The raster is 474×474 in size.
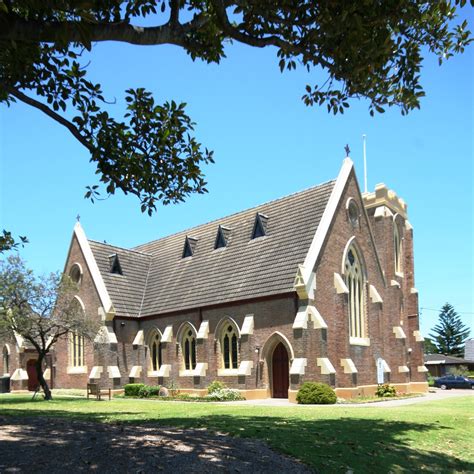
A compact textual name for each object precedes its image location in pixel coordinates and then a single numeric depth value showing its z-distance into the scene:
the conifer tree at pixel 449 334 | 99.12
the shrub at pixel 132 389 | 33.91
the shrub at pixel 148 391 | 33.25
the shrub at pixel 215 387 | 30.73
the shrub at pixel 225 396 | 29.02
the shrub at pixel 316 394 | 25.61
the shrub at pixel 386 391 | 31.47
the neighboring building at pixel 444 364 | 70.25
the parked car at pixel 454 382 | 49.31
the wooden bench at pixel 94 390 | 30.14
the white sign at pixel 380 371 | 32.97
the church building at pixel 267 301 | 29.30
